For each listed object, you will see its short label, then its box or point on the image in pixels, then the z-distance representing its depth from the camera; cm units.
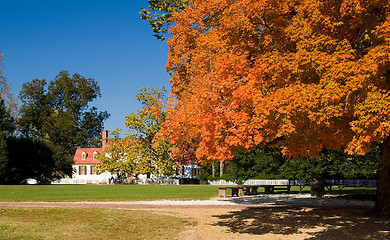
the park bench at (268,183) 2903
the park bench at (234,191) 2469
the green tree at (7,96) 5481
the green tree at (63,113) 7481
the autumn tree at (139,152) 4934
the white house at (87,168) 7088
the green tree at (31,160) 5259
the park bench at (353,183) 3055
